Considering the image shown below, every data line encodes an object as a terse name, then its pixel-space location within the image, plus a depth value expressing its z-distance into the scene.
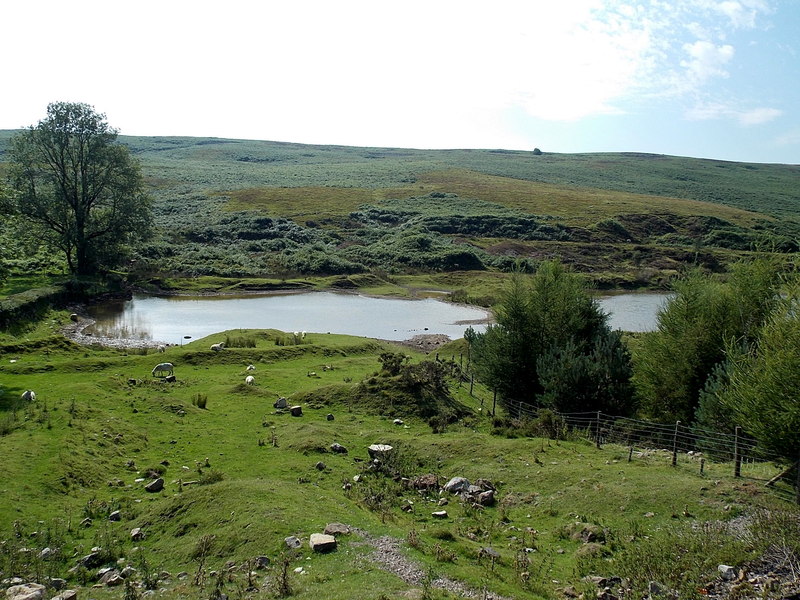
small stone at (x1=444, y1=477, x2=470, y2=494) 17.88
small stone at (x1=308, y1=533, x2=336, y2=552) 12.59
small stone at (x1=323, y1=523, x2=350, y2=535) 13.51
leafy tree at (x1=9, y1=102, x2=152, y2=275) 60.56
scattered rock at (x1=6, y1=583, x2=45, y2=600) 10.33
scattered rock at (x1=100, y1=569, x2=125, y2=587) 11.79
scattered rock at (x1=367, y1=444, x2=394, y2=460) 20.84
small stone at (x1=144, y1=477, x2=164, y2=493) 17.02
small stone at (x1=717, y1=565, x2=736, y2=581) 11.73
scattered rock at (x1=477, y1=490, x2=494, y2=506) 17.00
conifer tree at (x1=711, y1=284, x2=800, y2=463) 16.22
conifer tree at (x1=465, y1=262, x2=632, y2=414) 27.33
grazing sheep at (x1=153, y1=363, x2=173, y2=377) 30.88
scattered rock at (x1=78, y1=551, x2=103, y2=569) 12.52
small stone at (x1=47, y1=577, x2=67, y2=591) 11.46
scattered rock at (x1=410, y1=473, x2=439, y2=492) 18.27
